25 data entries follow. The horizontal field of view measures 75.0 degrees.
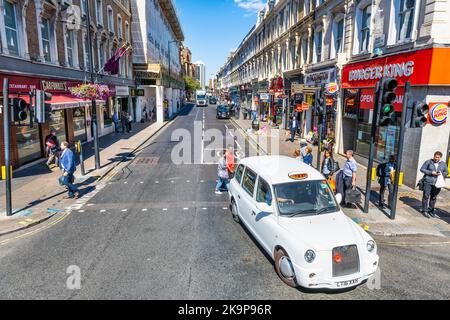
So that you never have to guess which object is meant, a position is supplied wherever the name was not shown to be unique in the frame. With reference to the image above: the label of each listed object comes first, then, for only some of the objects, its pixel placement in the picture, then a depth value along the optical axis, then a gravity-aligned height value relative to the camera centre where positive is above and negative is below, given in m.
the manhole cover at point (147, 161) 15.50 -2.93
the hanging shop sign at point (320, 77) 17.78 +1.99
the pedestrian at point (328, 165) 9.98 -1.94
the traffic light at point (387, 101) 7.75 +0.19
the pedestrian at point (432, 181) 8.29 -2.03
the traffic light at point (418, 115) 7.79 -0.18
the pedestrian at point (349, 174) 8.98 -2.01
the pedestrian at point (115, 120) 25.47 -1.22
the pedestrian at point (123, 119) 26.18 -1.13
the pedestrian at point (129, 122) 26.32 -1.38
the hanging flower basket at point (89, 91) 12.95 +0.66
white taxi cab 4.84 -2.21
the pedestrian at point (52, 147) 13.93 -1.96
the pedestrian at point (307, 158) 11.18 -1.89
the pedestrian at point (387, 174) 9.02 -2.01
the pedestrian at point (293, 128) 21.48 -1.48
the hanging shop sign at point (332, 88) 17.09 +1.13
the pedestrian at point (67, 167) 9.63 -1.99
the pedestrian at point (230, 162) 10.16 -1.87
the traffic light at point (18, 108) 7.88 -0.06
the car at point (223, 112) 41.53 -0.70
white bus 76.38 +2.56
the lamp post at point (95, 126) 12.93 -0.88
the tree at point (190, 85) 111.56 +9.12
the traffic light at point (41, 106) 8.56 +0.00
